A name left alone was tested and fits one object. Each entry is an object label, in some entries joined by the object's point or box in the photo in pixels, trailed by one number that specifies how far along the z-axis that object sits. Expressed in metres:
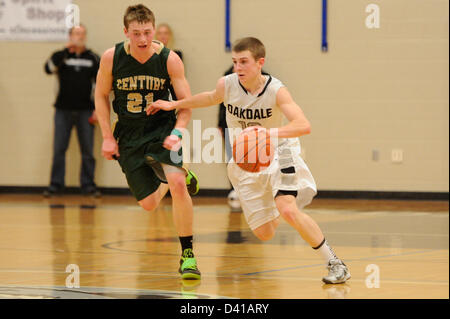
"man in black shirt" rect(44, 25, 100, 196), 24.22
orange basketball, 9.96
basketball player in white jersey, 10.58
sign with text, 25.03
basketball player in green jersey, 11.16
